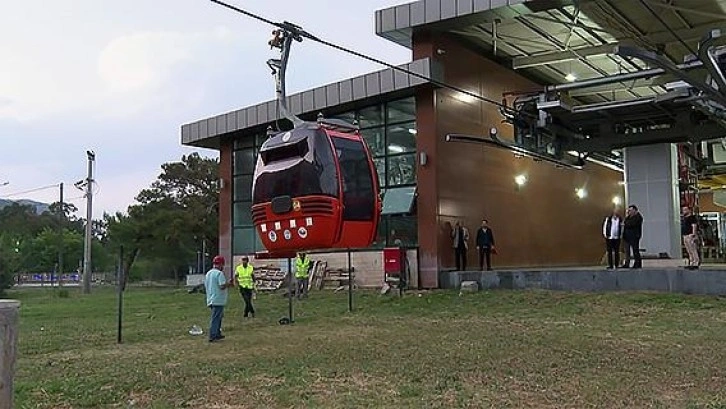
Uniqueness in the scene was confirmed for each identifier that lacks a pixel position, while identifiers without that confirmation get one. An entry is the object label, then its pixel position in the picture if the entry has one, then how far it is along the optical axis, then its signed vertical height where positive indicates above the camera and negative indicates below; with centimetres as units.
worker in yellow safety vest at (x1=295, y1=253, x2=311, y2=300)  2062 -39
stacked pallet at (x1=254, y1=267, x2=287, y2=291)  2588 -65
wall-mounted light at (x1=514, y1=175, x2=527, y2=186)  2587 +288
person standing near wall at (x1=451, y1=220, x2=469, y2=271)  2172 +45
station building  2155 +507
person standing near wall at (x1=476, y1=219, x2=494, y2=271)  2169 +46
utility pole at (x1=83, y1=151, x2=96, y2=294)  3425 +204
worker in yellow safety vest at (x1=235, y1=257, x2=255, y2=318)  1667 -48
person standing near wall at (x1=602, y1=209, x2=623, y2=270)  1833 +55
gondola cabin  1024 +110
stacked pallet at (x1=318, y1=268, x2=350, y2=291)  2419 -65
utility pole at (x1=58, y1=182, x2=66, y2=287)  4953 +260
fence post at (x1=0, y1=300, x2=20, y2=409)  336 -41
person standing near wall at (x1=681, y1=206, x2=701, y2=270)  1672 +33
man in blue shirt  1255 -59
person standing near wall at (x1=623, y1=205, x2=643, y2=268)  1747 +62
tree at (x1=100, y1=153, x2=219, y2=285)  4250 +293
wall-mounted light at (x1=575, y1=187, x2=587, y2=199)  3080 +283
